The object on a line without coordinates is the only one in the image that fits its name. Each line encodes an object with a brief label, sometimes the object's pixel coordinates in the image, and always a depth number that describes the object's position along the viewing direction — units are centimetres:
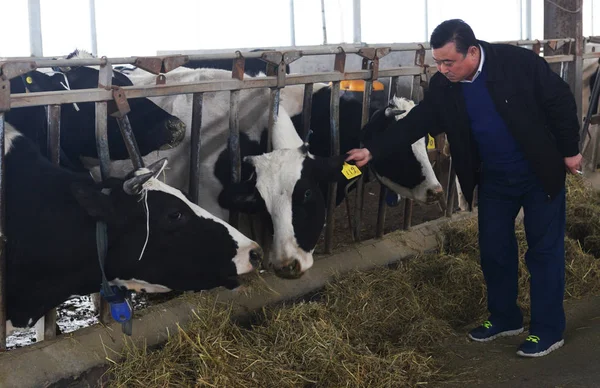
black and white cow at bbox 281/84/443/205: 551
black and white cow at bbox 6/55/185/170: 460
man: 387
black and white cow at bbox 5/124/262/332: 344
